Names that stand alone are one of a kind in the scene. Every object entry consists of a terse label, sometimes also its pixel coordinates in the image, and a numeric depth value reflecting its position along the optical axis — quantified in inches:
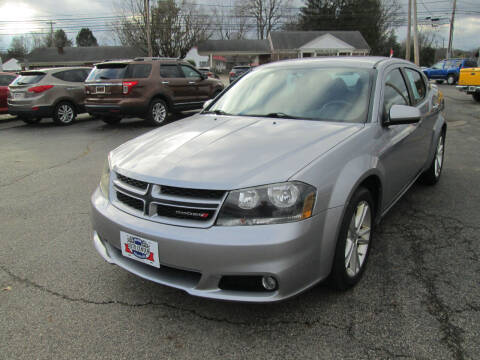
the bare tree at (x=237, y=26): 2790.4
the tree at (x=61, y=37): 3319.1
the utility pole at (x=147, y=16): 1419.8
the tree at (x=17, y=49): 3124.3
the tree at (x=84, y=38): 3504.4
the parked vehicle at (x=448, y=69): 1120.0
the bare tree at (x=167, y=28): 2032.5
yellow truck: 568.7
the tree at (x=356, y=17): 2519.7
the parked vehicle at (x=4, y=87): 485.1
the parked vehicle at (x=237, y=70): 1234.4
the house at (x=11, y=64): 2741.6
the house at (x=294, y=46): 2231.8
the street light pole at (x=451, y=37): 1734.7
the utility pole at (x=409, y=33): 1095.1
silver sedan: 85.8
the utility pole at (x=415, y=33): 1003.9
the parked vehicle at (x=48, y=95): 441.1
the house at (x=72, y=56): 2311.8
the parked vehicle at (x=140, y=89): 400.8
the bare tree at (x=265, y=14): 2822.3
